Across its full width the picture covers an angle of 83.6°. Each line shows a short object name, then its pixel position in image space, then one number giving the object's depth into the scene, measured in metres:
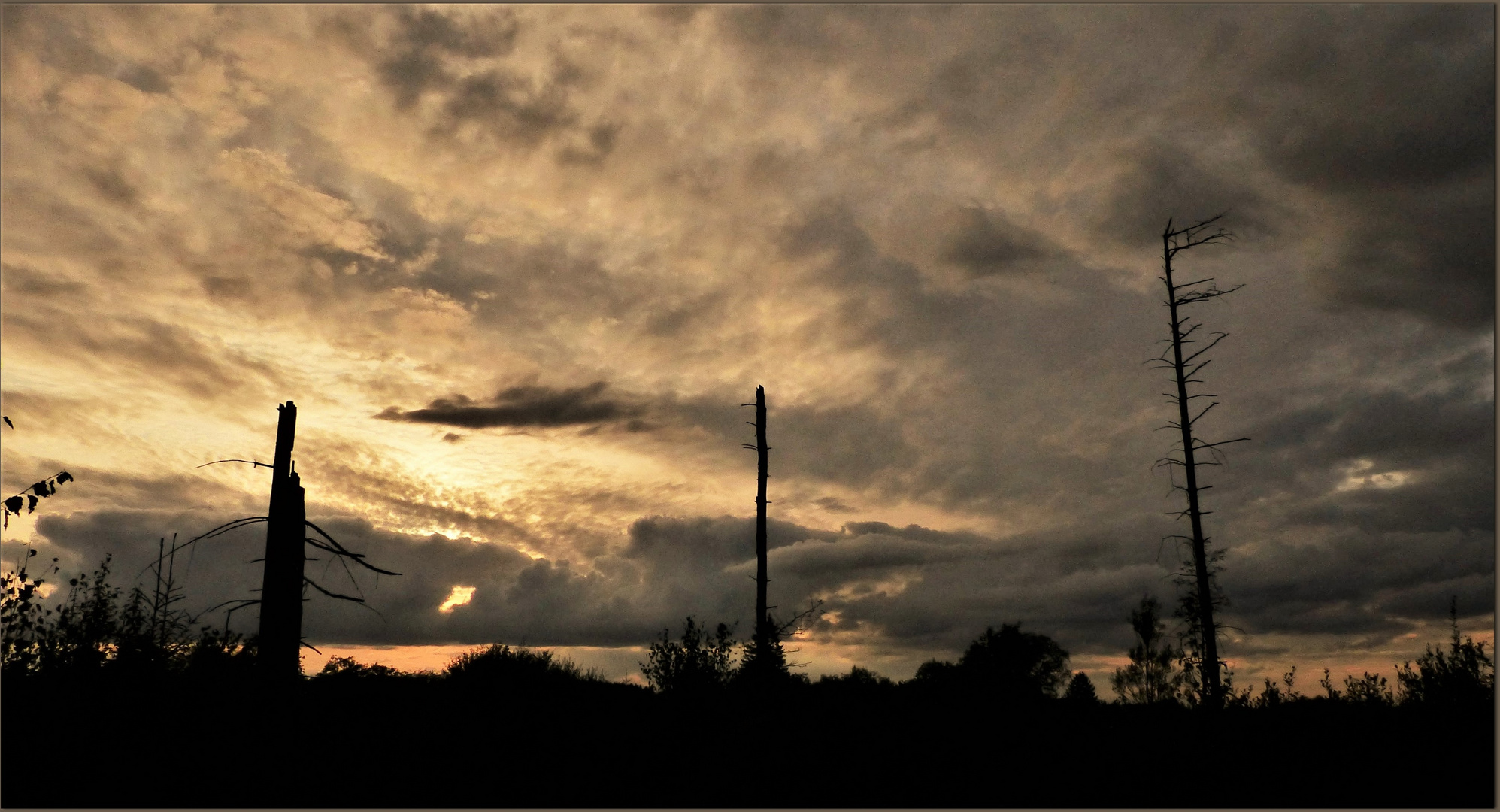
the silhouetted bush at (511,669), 24.02
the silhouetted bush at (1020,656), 64.31
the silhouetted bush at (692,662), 25.84
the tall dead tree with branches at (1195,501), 23.86
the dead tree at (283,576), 15.66
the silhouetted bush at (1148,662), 56.62
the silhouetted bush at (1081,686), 66.19
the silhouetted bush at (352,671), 24.61
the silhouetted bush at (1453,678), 18.91
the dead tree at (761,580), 27.73
